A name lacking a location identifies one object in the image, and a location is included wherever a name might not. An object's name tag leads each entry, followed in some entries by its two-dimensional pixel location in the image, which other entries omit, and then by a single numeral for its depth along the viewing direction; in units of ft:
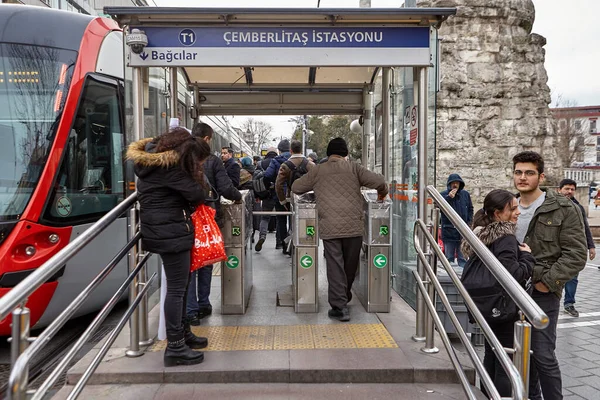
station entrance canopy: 13.28
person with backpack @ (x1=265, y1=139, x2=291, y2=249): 25.11
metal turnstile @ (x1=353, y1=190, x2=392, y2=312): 16.12
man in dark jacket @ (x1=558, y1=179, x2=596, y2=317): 20.52
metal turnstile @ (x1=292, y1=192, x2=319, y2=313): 15.97
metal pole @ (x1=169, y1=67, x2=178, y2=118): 19.28
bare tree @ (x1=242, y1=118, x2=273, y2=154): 173.88
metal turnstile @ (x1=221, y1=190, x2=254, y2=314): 15.80
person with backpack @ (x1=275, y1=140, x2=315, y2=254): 20.25
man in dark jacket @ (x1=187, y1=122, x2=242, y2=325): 14.43
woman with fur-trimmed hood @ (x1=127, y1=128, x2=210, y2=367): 11.27
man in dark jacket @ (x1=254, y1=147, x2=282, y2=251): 28.24
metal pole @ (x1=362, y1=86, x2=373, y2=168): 23.95
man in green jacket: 9.88
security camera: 12.85
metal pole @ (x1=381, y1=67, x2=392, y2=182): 19.95
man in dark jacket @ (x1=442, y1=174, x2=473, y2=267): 25.22
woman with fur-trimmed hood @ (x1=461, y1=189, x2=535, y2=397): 9.53
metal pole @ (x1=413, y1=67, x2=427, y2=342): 13.24
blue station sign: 13.66
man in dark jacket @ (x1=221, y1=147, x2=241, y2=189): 20.31
